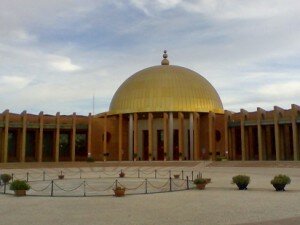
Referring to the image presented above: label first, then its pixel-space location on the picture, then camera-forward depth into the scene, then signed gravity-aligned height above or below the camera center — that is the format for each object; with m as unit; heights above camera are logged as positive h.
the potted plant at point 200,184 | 18.31 -1.59
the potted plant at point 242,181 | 17.97 -1.42
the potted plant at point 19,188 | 16.45 -1.60
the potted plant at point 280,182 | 17.14 -1.40
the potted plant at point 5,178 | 21.66 -1.53
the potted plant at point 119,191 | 15.69 -1.66
